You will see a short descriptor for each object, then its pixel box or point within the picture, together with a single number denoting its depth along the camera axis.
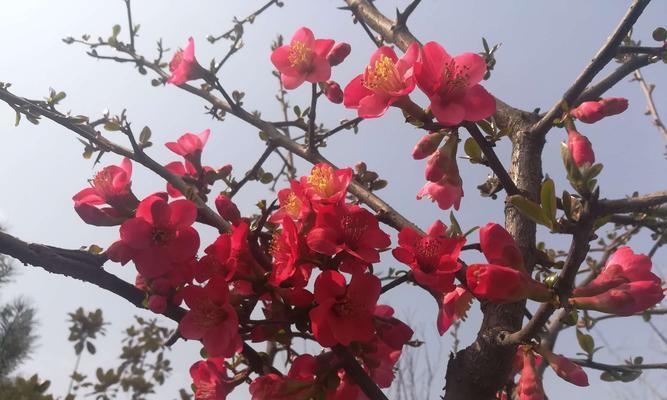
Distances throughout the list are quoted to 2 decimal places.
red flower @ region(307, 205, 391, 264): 0.29
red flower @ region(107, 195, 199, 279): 0.30
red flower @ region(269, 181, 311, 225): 0.32
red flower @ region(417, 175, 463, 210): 0.36
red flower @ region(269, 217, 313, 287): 0.29
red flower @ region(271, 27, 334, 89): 0.43
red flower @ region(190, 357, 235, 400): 0.34
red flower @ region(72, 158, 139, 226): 0.33
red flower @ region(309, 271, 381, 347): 0.28
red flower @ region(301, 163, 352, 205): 0.34
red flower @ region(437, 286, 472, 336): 0.34
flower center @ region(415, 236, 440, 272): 0.31
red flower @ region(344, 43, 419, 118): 0.32
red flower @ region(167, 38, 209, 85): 0.49
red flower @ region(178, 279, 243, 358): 0.29
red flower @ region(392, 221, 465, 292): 0.30
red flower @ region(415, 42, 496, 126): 0.31
